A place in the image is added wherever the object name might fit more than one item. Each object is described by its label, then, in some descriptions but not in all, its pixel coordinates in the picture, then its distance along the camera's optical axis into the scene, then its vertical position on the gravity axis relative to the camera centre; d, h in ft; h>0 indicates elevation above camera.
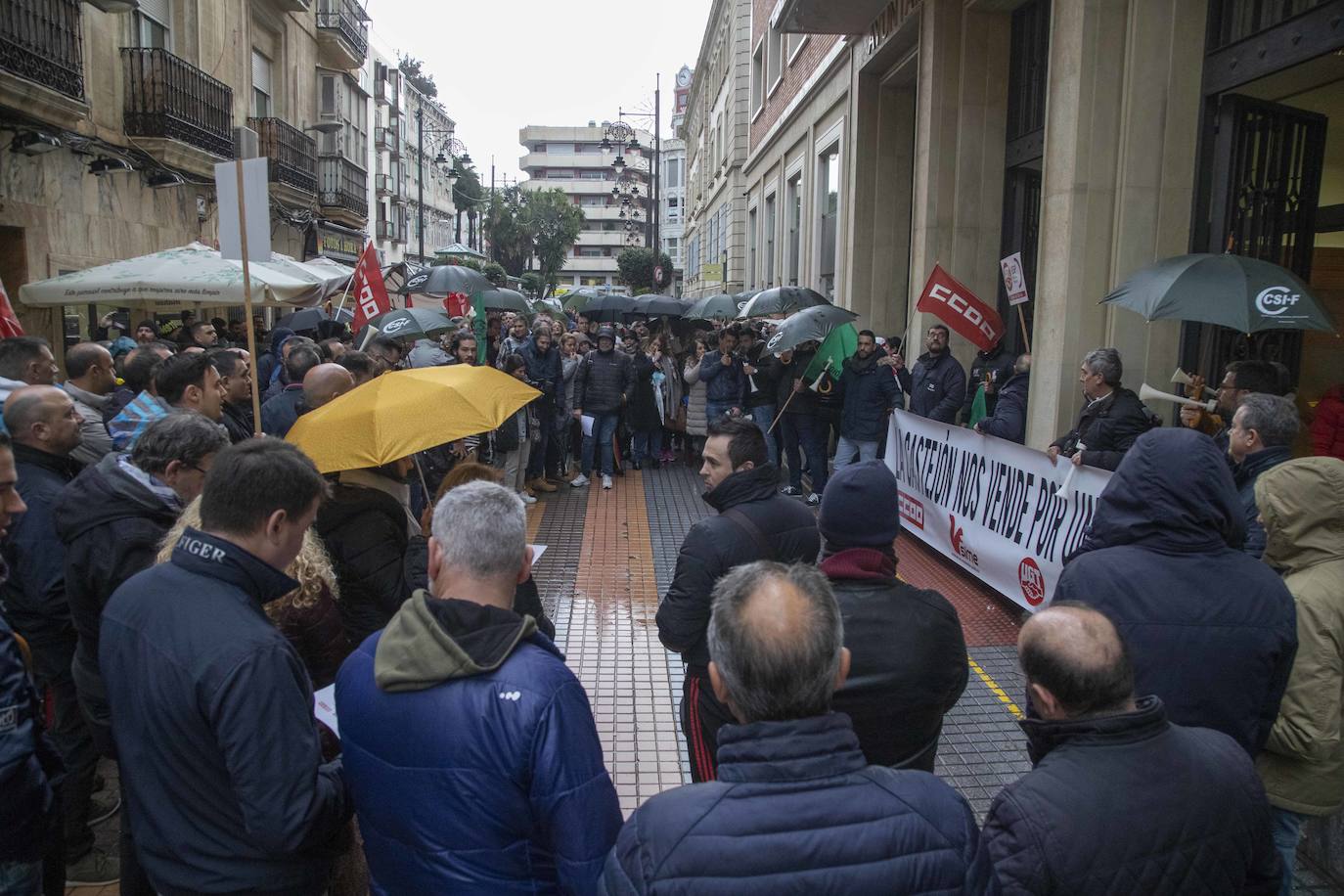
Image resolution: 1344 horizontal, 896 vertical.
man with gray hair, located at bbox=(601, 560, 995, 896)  4.97 -2.54
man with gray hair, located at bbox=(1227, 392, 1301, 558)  12.95 -1.33
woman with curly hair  9.36 -2.83
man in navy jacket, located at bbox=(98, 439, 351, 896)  6.93 -2.80
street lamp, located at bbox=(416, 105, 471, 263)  133.90 +38.35
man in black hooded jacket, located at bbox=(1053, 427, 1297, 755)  8.64 -2.36
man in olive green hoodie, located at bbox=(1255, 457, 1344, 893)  9.46 -2.94
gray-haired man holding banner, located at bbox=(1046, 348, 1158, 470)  20.13 -1.75
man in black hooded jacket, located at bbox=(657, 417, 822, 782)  10.71 -2.67
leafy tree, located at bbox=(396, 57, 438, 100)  171.94 +45.79
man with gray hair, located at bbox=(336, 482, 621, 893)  6.38 -2.87
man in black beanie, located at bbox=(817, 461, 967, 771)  8.56 -2.72
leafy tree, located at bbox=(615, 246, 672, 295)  181.47 +10.61
